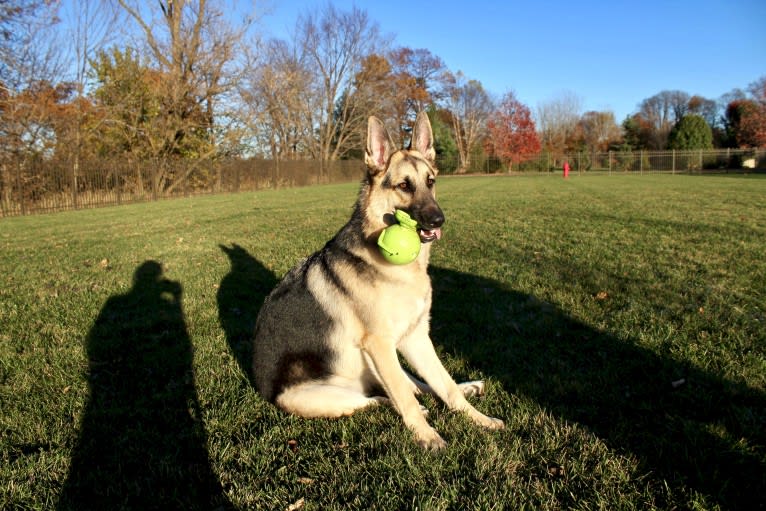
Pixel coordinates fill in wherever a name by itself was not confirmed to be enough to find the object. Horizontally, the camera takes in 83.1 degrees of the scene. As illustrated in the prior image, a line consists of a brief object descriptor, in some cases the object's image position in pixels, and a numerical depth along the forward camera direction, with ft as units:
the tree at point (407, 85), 189.67
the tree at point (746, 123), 159.84
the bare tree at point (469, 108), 230.07
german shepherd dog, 9.24
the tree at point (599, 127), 262.06
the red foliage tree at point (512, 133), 208.54
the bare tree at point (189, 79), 86.07
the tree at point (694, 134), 182.39
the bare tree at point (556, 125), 254.88
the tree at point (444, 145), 203.62
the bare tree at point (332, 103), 158.51
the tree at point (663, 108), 262.06
